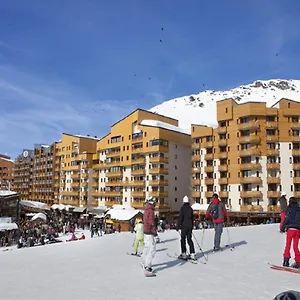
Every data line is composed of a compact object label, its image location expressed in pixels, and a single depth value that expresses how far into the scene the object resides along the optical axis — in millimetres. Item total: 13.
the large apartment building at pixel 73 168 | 79000
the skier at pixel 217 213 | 12838
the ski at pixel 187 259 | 10594
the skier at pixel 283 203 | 16938
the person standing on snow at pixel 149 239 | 8867
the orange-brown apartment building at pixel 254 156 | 52438
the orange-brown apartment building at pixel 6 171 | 126250
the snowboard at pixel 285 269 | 9086
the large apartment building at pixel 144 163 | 61531
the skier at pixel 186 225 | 10734
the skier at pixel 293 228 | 9391
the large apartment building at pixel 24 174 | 106750
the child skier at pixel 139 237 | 12148
